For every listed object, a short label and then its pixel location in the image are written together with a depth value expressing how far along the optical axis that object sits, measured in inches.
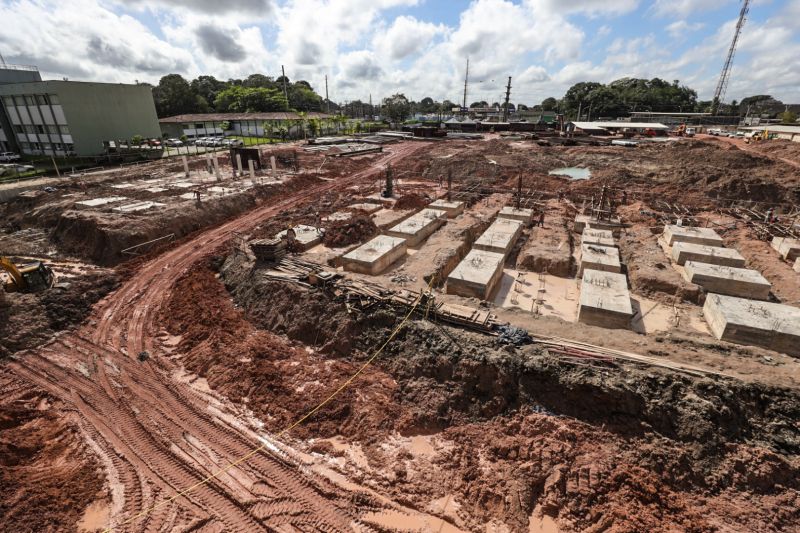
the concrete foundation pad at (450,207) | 893.2
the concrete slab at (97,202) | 821.9
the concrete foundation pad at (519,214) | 825.5
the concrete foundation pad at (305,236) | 671.2
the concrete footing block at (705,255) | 581.3
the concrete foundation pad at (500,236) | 635.5
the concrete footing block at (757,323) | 383.2
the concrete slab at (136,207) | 797.7
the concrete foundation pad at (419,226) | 707.9
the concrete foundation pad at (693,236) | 660.7
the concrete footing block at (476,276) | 499.2
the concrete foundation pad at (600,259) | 572.1
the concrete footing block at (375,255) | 567.8
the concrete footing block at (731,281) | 505.3
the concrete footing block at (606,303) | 440.1
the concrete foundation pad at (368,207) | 930.1
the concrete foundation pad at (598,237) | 677.3
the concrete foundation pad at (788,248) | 619.8
